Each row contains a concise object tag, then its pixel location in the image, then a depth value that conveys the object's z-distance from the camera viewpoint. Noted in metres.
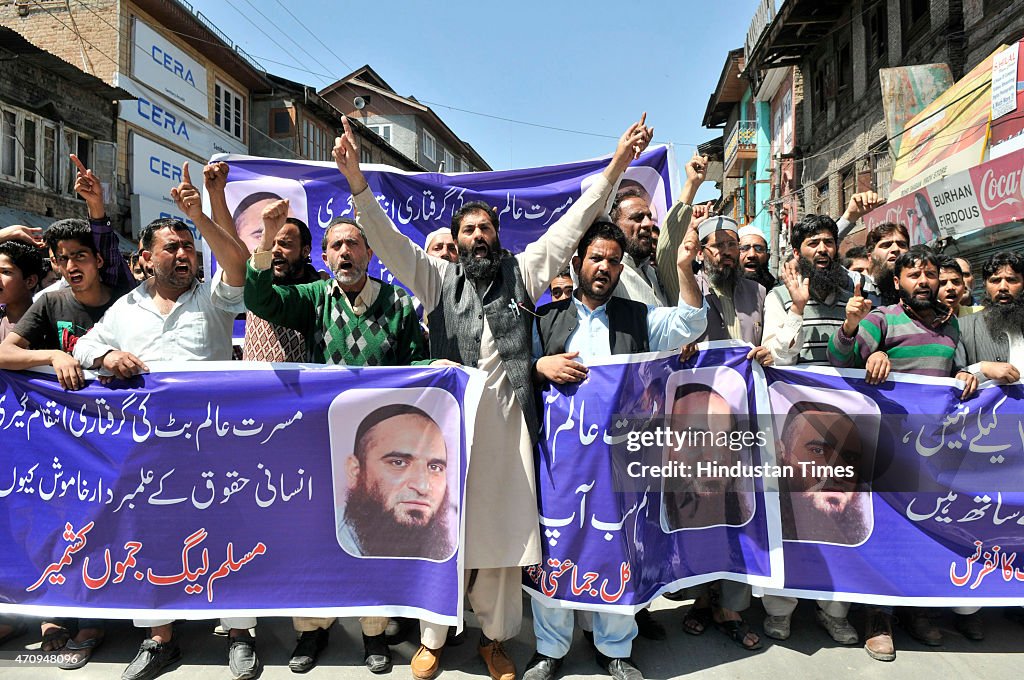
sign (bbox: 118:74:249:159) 18.39
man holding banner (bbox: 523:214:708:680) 3.03
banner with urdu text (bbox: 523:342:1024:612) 3.07
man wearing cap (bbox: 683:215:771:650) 3.87
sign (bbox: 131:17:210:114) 18.69
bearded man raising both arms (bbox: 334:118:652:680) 3.04
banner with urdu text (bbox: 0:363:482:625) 3.10
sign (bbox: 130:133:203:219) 18.44
